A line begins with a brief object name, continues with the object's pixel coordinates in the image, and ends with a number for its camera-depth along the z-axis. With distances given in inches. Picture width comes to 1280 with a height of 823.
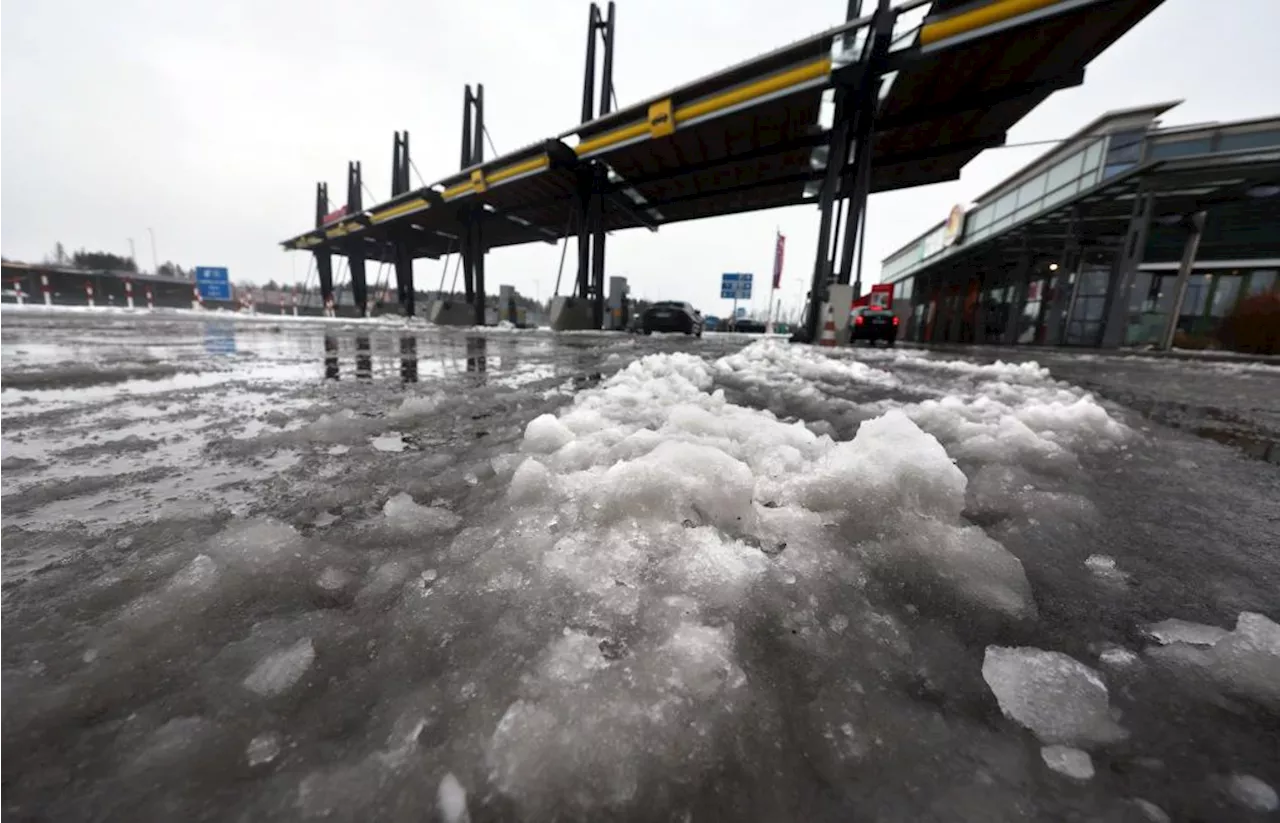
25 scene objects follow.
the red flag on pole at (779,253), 1131.8
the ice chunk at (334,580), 36.5
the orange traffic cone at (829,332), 393.7
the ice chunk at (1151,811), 20.5
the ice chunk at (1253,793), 21.5
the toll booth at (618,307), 734.5
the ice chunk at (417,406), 96.4
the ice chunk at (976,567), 36.0
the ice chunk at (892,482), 48.6
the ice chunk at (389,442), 73.3
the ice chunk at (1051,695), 25.0
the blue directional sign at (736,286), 1369.3
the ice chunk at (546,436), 69.6
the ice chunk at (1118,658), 29.6
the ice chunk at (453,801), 19.9
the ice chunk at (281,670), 26.7
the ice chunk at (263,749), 22.4
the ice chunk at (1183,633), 32.0
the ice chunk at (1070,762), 22.6
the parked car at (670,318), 579.2
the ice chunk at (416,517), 46.6
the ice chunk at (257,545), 38.3
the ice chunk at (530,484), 51.3
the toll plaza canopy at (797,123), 290.2
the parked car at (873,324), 425.4
